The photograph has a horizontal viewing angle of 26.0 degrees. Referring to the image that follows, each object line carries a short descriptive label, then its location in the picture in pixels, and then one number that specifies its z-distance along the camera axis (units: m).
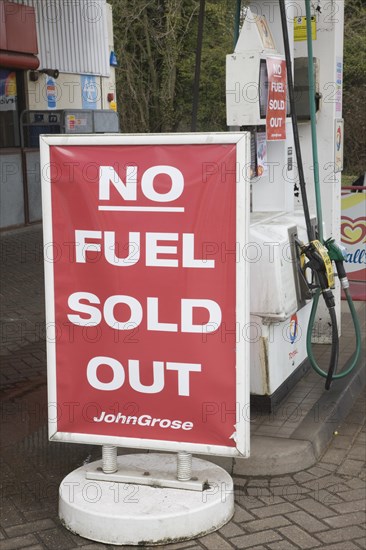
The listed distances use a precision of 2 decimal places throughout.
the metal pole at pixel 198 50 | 4.30
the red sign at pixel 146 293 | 3.61
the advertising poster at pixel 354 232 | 9.31
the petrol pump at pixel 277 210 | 4.76
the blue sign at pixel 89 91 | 18.55
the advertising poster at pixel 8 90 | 15.81
